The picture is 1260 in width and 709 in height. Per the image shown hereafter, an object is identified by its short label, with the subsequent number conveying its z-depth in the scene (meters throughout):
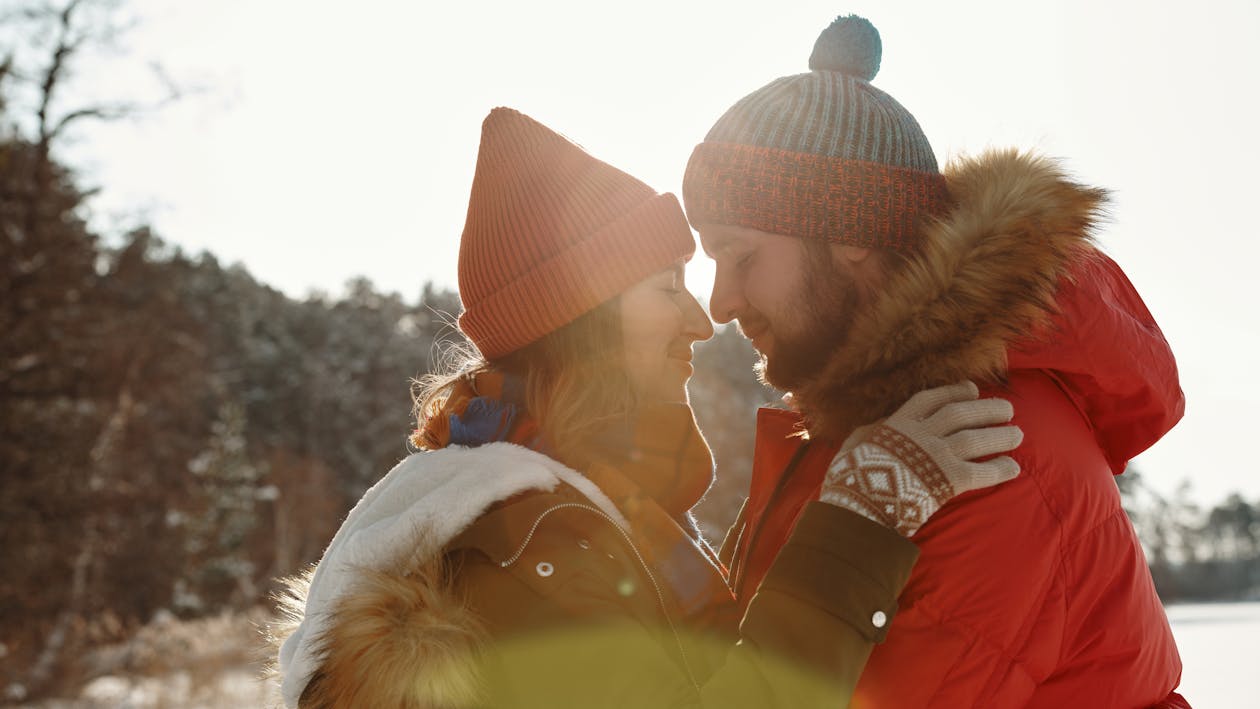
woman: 1.43
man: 1.50
